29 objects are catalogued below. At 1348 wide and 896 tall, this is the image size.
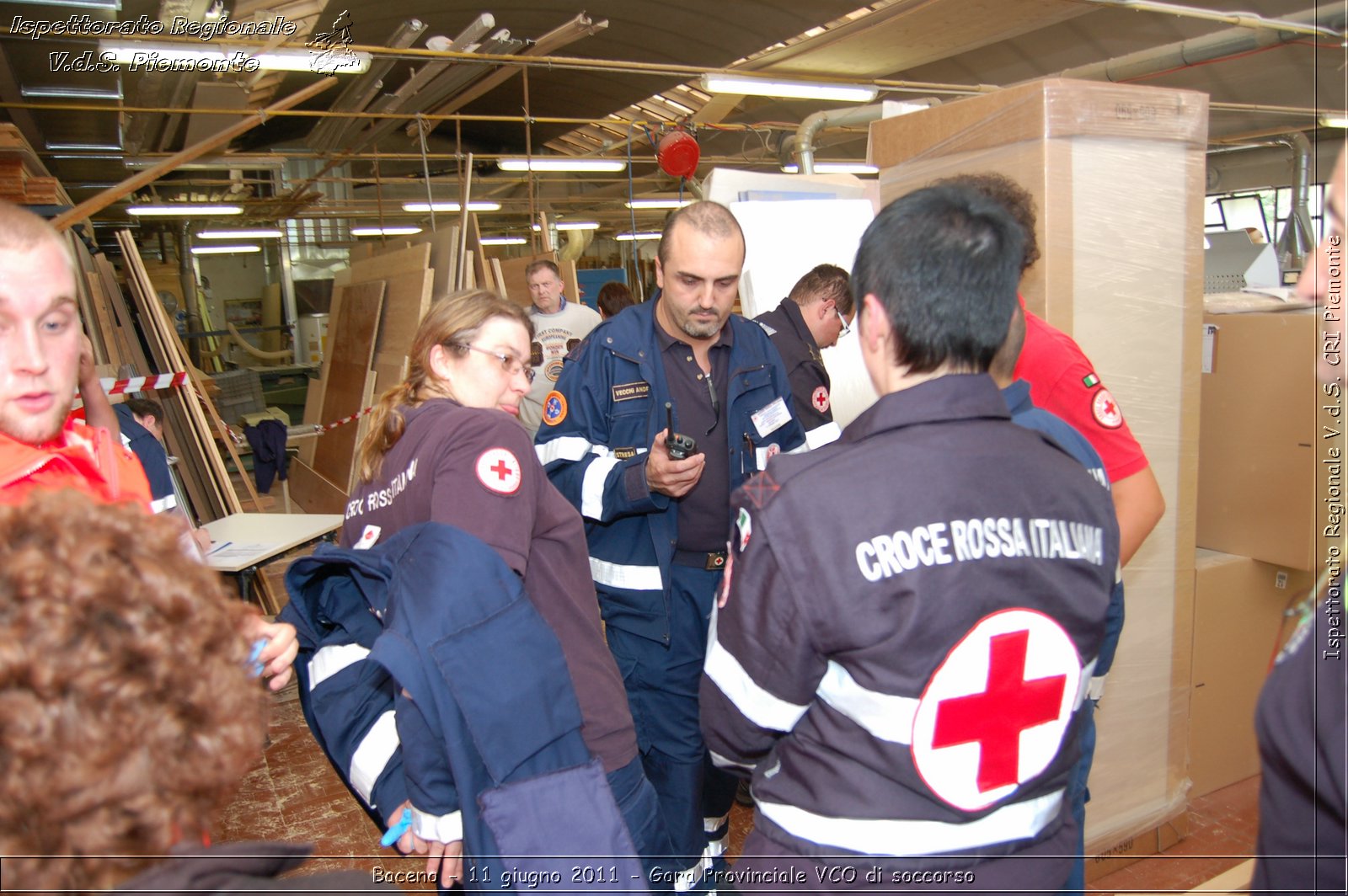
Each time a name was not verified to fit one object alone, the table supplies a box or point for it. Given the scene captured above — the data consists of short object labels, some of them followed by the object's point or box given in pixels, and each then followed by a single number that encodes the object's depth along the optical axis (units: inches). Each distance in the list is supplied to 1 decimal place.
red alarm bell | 223.5
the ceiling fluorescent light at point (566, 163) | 357.1
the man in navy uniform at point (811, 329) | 129.9
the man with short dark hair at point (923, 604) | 44.9
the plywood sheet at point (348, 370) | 275.4
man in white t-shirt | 240.7
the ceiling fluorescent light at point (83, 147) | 311.3
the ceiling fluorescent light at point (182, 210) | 437.1
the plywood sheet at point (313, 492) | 283.4
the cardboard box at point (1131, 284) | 97.5
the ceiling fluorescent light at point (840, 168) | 404.1
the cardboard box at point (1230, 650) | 121.1
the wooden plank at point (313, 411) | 328.5
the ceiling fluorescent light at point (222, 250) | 646.1
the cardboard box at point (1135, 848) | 108.7
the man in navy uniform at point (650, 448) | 98.5
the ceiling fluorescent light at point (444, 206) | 492.0
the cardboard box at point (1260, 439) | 116.3
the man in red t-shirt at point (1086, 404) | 81.2
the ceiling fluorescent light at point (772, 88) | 255.0
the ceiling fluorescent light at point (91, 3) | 136.4
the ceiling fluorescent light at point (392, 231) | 638.5
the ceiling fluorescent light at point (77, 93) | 213.2
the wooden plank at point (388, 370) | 245.0
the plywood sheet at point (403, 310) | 240.1
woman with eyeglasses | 62.3
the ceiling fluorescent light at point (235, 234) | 564.0
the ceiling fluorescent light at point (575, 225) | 641.6
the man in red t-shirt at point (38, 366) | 46.6
